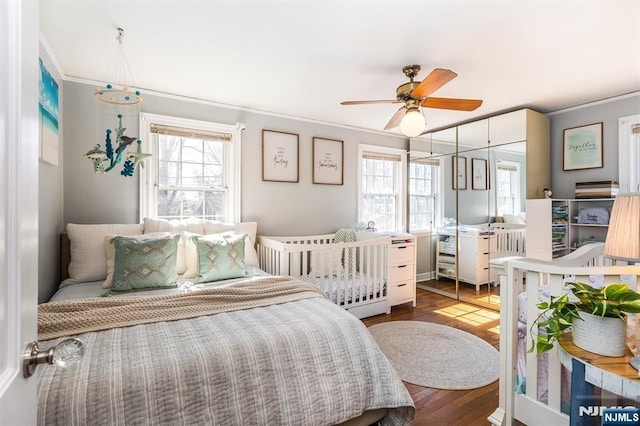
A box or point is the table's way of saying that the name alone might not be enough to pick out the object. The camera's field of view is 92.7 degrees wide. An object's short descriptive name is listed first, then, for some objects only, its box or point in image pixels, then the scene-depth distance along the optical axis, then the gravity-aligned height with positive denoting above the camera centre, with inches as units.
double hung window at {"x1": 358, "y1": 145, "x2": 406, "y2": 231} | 173.6 +15.5
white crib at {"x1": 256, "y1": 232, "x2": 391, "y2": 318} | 112.0 -22.0
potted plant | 44.8 -16.1
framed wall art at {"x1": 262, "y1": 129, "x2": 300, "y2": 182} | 141.2 +27.1
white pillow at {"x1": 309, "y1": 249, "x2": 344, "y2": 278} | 117.2 -20.2
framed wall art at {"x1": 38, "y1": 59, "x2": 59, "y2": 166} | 78.5 +26.6
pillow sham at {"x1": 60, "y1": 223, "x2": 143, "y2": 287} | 91.4 -12.6
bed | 42.9 -24.4
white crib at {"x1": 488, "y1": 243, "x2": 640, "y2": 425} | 57.2 -27.7
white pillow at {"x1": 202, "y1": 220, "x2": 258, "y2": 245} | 116.9 -5.8
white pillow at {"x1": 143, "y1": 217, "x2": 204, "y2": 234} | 107.0 -4.4
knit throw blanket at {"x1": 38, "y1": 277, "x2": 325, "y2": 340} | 55.2 -19.6
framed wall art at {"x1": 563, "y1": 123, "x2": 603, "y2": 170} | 128.9 +28.9
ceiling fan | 84.4 +33.7
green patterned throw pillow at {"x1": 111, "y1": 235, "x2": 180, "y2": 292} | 82.9 -14.3
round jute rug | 84.4 -44.9
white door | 20.3 +0.7
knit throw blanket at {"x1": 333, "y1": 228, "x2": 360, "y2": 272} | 143.7 -12.3
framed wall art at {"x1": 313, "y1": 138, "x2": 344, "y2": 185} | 155.3 +27.0
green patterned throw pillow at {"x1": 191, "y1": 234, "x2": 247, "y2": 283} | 95.1 -14.5
